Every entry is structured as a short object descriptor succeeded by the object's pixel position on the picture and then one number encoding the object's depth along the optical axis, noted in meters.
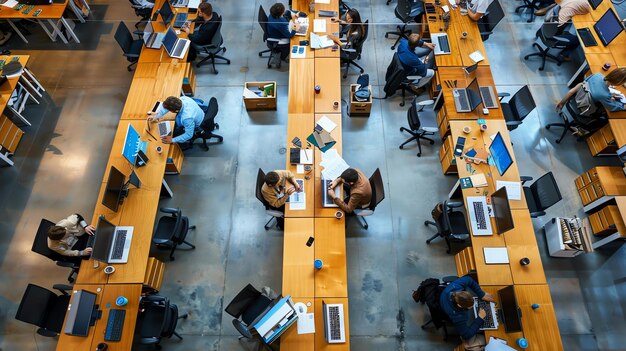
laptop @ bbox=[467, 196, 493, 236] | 5.58
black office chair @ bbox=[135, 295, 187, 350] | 5.22
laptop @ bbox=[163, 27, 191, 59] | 7.33
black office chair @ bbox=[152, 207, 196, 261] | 5.83
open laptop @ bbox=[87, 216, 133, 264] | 5.02
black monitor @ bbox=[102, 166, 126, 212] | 5.34
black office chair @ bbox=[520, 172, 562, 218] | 5.71
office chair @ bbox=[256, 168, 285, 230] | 5.80
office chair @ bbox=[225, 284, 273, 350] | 4.88
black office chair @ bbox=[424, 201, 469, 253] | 5.87
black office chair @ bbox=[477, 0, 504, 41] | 7.80
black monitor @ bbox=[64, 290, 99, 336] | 4.73
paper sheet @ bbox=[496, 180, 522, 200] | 5.82
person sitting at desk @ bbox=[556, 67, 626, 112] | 6.51
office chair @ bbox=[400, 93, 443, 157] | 6.86
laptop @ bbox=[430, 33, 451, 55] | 7.38
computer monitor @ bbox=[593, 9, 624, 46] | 7.05
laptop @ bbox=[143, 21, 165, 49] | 7.45
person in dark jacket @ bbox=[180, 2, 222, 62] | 7.50
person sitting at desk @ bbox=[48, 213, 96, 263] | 5.12
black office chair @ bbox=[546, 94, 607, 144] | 6.91
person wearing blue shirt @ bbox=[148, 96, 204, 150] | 6.41
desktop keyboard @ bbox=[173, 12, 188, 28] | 7.89
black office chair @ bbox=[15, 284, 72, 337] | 4.88
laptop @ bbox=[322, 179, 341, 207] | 5.69
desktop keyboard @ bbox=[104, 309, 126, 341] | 4.91
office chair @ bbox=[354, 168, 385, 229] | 5.77
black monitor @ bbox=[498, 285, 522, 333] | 4.59
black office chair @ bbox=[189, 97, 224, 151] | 6.66
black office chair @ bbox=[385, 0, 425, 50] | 8.48
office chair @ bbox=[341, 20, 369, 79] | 7.78
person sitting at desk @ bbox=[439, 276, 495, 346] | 4.62
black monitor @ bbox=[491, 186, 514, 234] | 5.05
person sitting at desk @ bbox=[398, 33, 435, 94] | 7.11
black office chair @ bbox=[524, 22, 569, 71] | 7.93
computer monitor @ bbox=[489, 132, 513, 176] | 5.37
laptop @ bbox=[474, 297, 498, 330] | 5.00
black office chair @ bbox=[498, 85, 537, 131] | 6.46
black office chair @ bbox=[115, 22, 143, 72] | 7.69
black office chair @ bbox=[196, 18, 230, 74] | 7.90
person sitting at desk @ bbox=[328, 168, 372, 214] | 5.36
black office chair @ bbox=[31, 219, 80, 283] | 5.43
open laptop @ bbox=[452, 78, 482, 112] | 6.48
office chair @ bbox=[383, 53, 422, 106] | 7.09
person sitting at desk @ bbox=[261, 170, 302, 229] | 5.46
